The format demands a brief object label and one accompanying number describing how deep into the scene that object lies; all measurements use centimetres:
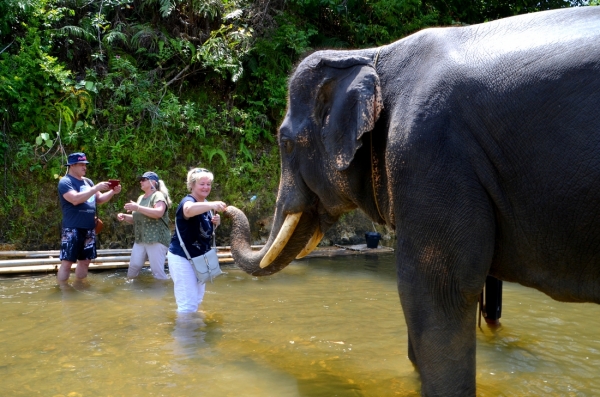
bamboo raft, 858
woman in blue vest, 603
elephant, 250
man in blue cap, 791
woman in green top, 834
